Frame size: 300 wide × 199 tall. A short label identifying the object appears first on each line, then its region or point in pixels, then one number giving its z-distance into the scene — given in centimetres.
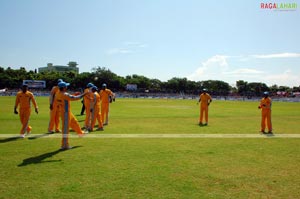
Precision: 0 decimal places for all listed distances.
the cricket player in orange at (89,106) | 1177
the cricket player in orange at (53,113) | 1119
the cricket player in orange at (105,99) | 1422
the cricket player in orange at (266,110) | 1270
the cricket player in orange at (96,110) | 1193
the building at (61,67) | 17888
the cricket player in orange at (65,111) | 818
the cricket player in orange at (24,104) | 1035
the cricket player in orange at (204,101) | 1592
